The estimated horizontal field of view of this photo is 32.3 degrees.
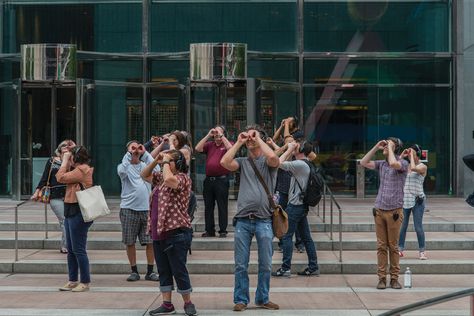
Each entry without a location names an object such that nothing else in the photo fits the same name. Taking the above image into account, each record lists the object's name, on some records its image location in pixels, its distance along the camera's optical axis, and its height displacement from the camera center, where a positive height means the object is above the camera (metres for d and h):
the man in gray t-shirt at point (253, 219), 9.20 -0.78
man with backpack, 11.43 -0.73
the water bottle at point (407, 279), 10.73 -1.70
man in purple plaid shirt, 10.66 -0.81
